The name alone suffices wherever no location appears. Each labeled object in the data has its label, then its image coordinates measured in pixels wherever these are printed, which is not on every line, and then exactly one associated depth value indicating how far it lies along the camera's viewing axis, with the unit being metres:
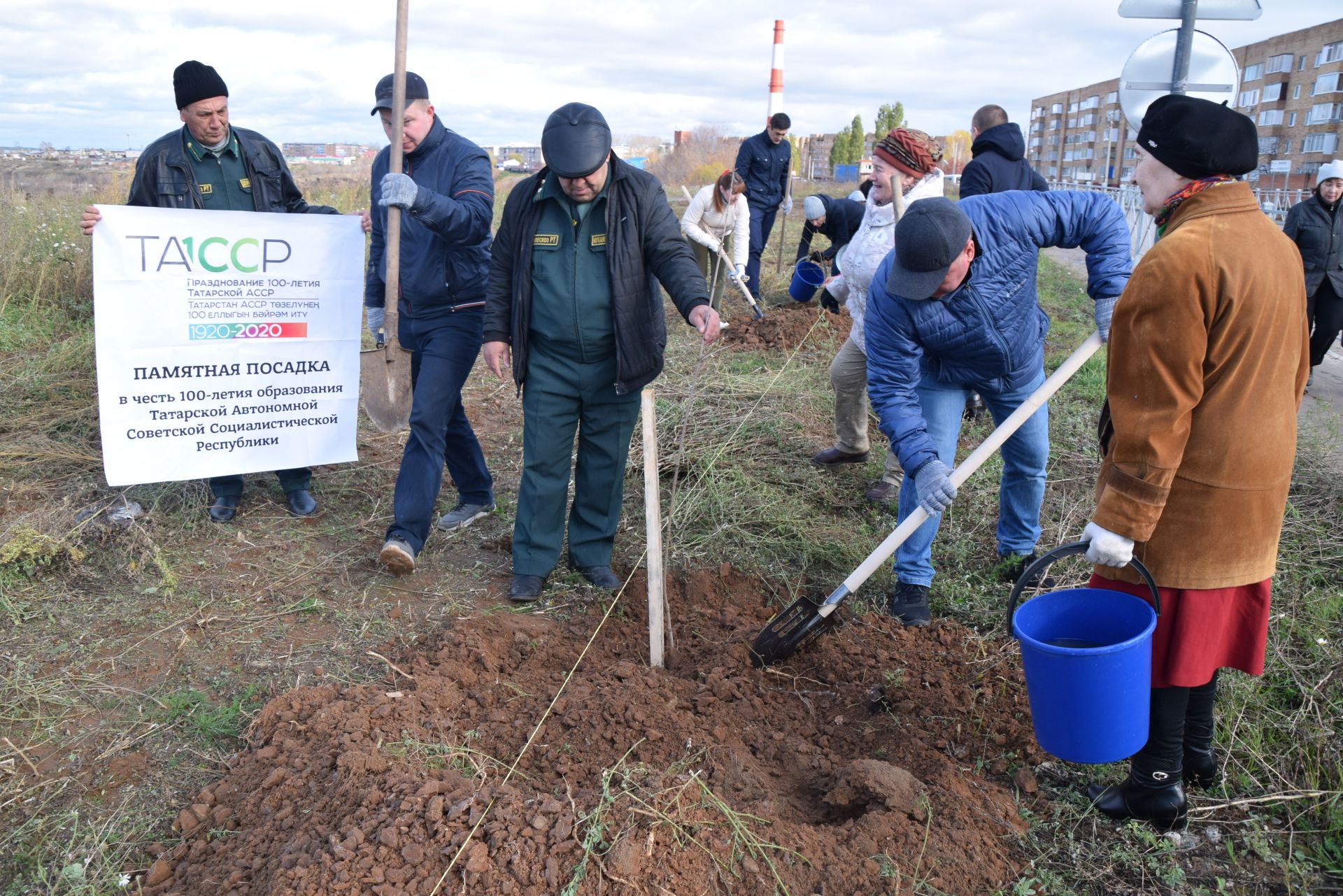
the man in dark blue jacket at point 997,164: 5.77
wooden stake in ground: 3.18
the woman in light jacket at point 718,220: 8.60
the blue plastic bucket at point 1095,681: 2.22
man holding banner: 4.02
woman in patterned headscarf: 4.51
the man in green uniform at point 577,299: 3.53
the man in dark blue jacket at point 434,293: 4.05
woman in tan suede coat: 2.09
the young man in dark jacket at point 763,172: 10.67
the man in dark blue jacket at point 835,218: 7.58
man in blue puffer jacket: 3.13
